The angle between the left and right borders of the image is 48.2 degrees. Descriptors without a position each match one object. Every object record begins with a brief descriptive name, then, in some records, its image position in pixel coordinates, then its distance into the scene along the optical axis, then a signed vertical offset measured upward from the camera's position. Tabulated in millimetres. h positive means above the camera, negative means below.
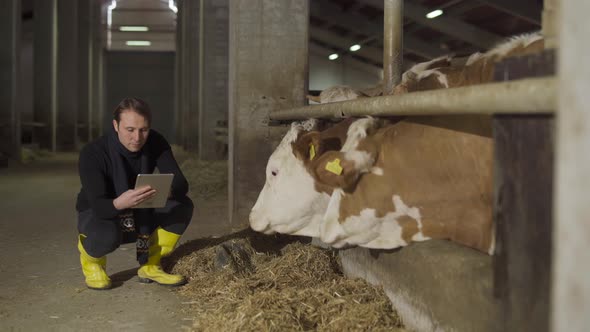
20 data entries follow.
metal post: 4246 +713
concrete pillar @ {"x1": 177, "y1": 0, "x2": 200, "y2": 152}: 18516 +2380
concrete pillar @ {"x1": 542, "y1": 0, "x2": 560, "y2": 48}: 1913 +390
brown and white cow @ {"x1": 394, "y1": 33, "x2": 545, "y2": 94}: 2885 +403
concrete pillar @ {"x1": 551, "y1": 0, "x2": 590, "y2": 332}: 1244 -40
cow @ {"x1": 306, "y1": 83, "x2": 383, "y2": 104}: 4582 +418
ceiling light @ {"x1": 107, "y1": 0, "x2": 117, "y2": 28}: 39562 +8360
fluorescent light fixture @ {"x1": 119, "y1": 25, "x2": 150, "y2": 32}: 39562 +7344
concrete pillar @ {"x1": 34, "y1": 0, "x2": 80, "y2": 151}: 19781 +2445
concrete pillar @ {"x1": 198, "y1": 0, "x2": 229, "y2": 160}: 14227 +1709
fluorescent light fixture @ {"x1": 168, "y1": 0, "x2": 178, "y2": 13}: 39062 +8682
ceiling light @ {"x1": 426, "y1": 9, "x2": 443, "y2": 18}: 17273 +3675
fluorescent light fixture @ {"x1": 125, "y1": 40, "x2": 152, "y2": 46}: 39094 +6416
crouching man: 3992 -313
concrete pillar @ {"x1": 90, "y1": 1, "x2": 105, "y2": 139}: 28547 +3470
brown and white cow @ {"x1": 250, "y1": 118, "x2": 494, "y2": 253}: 2781 -139
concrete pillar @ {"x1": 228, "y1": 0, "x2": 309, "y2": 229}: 5879 +825
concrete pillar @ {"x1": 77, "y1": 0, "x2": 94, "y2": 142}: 25156 +3090
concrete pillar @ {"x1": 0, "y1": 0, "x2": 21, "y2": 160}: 15094 +1590
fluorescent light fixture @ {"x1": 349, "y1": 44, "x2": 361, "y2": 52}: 25980 +4188
